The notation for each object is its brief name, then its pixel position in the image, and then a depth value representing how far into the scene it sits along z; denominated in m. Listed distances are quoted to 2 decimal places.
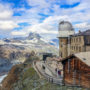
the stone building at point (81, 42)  50.97
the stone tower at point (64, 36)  61.81
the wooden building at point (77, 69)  31.17
